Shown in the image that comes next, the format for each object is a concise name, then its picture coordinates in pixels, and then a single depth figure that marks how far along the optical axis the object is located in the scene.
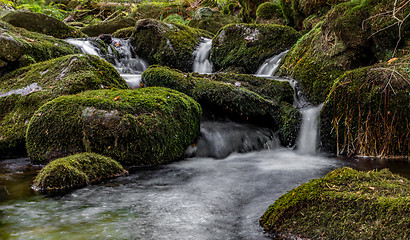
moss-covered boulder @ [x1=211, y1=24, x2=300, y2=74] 9.77
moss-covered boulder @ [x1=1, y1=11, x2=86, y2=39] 10.23
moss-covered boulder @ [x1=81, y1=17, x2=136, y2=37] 14.00
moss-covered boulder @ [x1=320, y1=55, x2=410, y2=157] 5.20
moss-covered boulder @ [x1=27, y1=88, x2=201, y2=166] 4.80
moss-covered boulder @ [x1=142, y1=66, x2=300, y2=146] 6.45
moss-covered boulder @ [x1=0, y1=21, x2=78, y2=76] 7.22
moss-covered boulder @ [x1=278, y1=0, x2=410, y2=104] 6.43
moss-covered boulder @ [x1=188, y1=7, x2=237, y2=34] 15.41
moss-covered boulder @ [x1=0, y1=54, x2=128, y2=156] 5.67
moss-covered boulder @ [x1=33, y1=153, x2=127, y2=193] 3.82
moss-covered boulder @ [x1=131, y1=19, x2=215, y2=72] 11.30
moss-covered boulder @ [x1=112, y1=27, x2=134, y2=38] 12.80
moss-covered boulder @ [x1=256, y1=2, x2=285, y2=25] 12.98
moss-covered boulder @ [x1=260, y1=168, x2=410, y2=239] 2.08
